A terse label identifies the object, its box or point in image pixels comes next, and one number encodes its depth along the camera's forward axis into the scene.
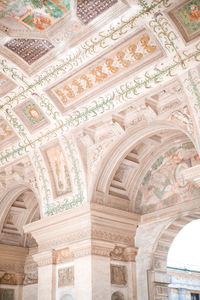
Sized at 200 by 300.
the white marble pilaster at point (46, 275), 9.82
